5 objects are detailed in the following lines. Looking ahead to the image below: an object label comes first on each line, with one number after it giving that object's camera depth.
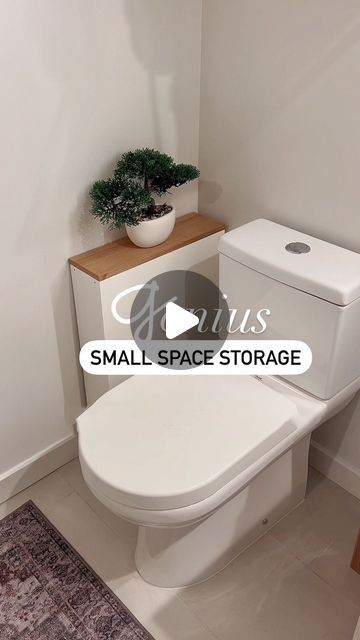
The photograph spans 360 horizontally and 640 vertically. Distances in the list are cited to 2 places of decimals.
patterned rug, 1.38
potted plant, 1.43
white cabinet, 1.49
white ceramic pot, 1.50
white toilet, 1.21
